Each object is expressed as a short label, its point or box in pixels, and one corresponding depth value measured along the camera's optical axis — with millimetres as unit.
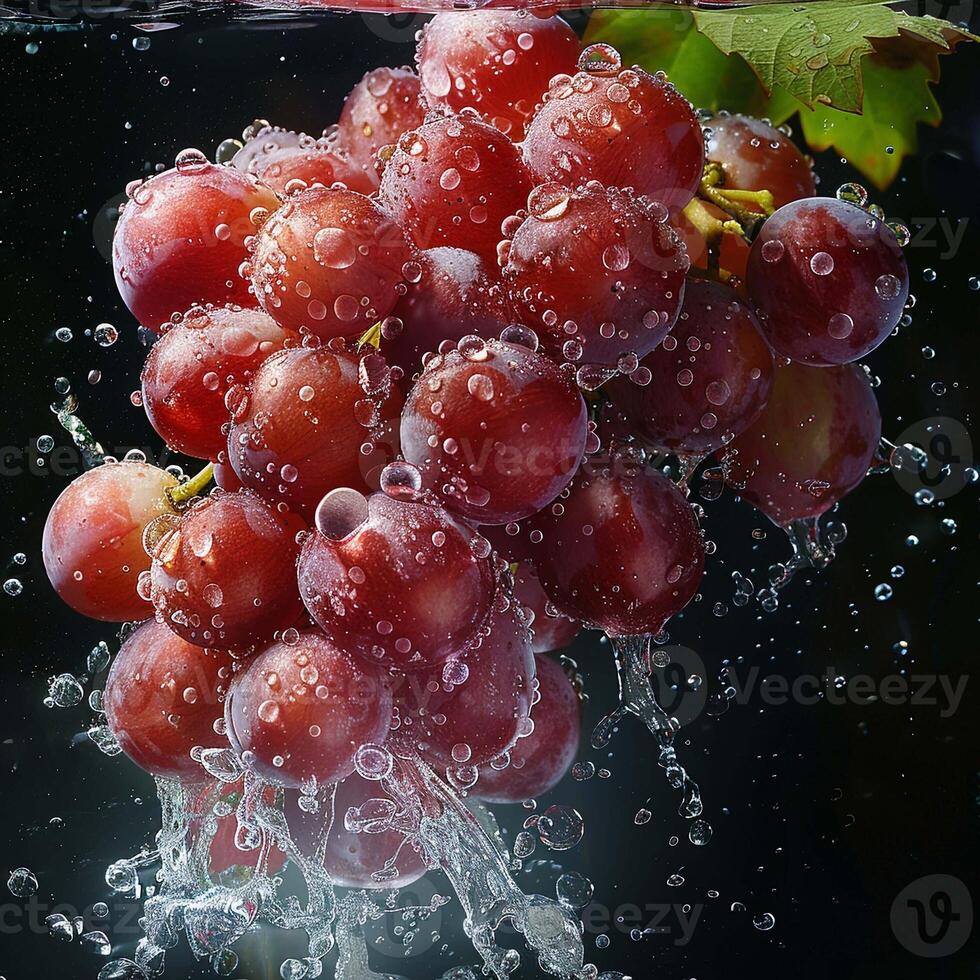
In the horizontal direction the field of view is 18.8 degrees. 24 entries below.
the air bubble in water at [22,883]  407
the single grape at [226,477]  369
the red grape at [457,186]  360
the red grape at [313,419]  351
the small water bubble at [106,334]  398
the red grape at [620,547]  358
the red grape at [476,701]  358
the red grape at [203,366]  361
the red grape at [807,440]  373
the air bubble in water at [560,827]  389
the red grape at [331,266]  351
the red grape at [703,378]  359
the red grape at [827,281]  361
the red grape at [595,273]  347
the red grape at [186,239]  367
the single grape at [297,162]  385
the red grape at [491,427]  344
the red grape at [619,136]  358
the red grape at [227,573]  353
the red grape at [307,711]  352
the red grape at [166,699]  367
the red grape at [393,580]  345
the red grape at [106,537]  374
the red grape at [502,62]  379
